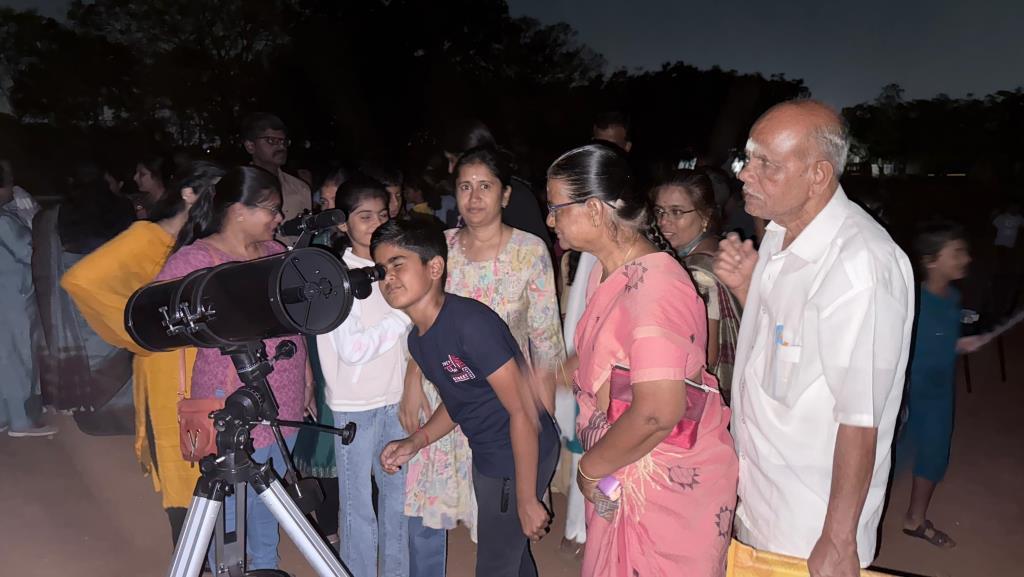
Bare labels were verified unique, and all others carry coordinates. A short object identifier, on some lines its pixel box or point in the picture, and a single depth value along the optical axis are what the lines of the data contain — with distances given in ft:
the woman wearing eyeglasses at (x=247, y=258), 7.35
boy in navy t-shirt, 6.17
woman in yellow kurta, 7.47
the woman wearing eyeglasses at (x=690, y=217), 8.64
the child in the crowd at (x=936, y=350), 9.89
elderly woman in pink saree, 4.73
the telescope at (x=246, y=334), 5.02
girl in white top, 8.01
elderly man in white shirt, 4.36
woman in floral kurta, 8.27
